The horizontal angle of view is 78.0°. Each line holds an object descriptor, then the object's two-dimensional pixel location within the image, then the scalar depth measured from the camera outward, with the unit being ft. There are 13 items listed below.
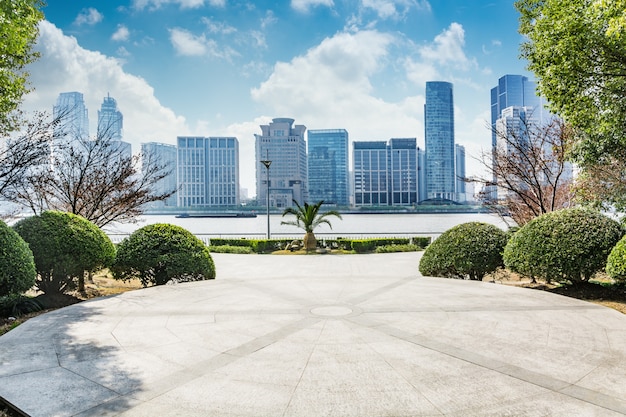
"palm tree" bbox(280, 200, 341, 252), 77.77
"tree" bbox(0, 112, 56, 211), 31.99
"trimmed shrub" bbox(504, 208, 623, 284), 28.35
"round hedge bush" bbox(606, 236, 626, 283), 25.33
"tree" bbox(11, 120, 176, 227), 43.50
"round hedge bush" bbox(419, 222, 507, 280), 33.71
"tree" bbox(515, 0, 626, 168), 25.08
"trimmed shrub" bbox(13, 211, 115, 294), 26.81
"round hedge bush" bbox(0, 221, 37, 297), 22.71
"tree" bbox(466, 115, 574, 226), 50.70
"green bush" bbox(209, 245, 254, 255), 74.08
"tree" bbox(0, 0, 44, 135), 22.23
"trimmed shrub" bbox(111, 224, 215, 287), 31.32
